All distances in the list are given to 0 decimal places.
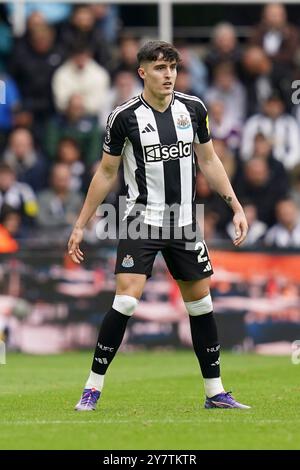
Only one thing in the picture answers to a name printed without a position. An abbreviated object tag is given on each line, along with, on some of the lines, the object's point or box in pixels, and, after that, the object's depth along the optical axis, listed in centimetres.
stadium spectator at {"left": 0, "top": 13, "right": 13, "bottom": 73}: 1839
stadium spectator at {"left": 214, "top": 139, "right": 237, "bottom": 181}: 1716
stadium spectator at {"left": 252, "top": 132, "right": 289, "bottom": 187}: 1728
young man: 867
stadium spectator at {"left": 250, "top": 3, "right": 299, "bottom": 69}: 1862
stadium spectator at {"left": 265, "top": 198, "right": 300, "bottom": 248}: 1634
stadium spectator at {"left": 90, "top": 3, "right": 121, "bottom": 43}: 1872
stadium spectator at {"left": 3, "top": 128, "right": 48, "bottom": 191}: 1708
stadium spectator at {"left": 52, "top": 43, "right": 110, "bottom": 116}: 1797
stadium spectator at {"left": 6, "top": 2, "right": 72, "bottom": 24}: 1892
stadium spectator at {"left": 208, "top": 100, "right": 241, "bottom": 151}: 1761
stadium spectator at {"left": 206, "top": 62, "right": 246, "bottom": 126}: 1822
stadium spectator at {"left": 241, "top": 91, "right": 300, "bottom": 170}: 1775
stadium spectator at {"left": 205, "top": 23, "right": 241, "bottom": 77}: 1841
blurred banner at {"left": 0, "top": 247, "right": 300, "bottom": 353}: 1520
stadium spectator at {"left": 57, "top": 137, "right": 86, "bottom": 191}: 1709
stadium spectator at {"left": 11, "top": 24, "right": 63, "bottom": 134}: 1802
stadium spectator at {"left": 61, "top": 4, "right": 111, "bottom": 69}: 1812
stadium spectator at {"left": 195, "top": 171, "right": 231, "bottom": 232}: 1664
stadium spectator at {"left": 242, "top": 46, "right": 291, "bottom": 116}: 1833
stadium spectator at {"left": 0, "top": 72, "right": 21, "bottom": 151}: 1762
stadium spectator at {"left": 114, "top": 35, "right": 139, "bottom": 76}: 1820
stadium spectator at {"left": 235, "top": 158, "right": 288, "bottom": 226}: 1706
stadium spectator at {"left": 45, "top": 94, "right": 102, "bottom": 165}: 1750
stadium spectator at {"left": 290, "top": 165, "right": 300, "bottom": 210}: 1752
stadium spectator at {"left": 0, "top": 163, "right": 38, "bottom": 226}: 1623
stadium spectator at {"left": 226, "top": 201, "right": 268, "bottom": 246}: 1645
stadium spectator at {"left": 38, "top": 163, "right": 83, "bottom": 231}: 1639
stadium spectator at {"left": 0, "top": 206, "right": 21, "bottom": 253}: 1553
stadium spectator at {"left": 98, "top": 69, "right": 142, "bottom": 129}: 1770
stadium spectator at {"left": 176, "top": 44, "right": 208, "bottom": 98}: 1850
